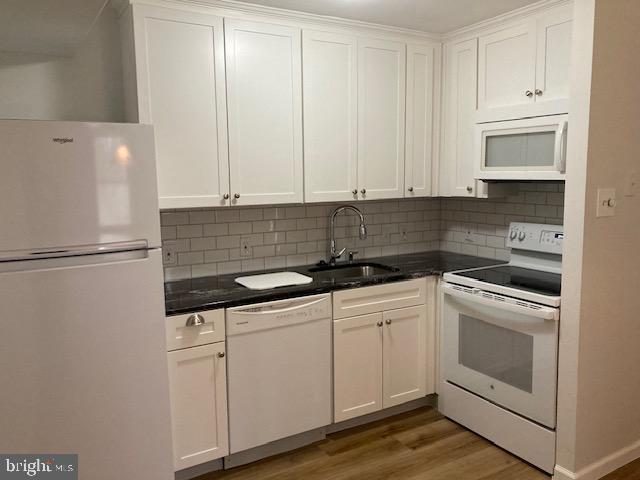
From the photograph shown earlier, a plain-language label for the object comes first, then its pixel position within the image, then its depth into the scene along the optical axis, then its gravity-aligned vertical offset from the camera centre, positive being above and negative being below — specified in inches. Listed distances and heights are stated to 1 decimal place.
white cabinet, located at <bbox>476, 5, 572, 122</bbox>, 107.0 +25.3
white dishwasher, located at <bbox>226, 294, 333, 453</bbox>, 103.3 -37.1
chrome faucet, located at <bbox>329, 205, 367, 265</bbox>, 135.2 -11.1
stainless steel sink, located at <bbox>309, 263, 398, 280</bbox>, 132.4 -21.5
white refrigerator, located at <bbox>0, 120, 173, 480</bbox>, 77.3 -16.9
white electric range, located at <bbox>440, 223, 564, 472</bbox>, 101.9 -33.7
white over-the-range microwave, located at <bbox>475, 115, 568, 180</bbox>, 103.8 +7.6
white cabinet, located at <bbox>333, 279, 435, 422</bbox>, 115.9 -38.8
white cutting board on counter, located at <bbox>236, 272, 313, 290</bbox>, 111.1 -20.4
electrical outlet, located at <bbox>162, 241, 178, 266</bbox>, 116.8 -14.3
